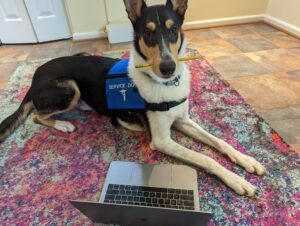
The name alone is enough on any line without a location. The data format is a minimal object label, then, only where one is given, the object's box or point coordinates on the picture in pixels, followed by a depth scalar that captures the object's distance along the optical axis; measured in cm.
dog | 122
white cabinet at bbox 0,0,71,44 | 320
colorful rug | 122
